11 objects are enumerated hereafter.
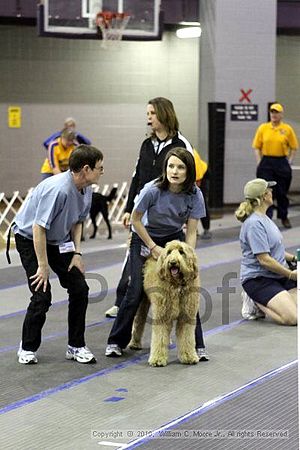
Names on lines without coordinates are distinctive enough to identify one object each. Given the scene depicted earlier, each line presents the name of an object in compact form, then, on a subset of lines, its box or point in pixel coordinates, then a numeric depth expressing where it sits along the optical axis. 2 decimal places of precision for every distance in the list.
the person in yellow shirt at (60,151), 11.38
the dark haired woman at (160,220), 6.25
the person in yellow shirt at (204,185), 11.59
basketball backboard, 14.07
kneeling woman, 7.48
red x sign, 16.11
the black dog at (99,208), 12.51
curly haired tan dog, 6.05
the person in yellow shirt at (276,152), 13.45
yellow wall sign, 17.53
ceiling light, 17.78
